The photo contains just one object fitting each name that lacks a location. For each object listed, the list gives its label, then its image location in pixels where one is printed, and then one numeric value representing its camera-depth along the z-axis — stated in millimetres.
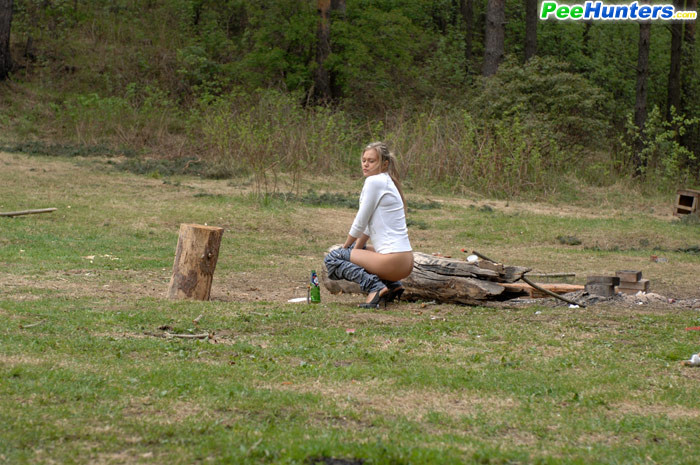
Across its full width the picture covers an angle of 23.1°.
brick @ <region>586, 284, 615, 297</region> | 17469
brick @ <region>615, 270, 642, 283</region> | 17891
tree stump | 16016
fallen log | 16062
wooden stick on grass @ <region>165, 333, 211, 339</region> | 12562
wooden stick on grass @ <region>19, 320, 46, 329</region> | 12422
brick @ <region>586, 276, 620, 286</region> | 17437
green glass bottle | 15961
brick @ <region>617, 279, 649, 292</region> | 17969
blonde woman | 15297
